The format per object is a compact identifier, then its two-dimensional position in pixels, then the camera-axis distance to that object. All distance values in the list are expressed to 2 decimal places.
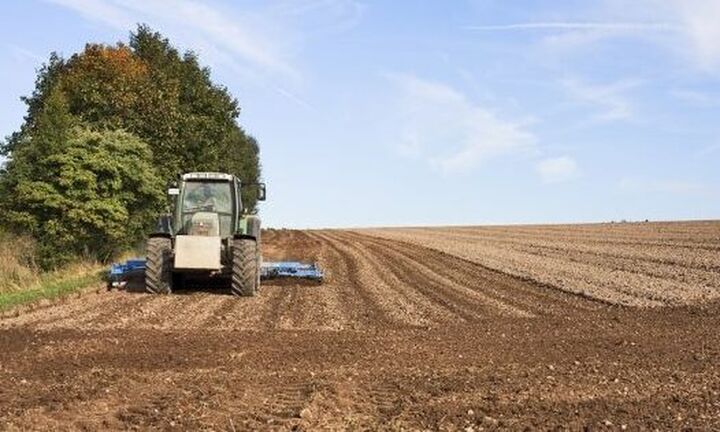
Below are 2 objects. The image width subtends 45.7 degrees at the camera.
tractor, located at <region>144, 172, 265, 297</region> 17.83
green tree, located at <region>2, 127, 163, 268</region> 26.14
